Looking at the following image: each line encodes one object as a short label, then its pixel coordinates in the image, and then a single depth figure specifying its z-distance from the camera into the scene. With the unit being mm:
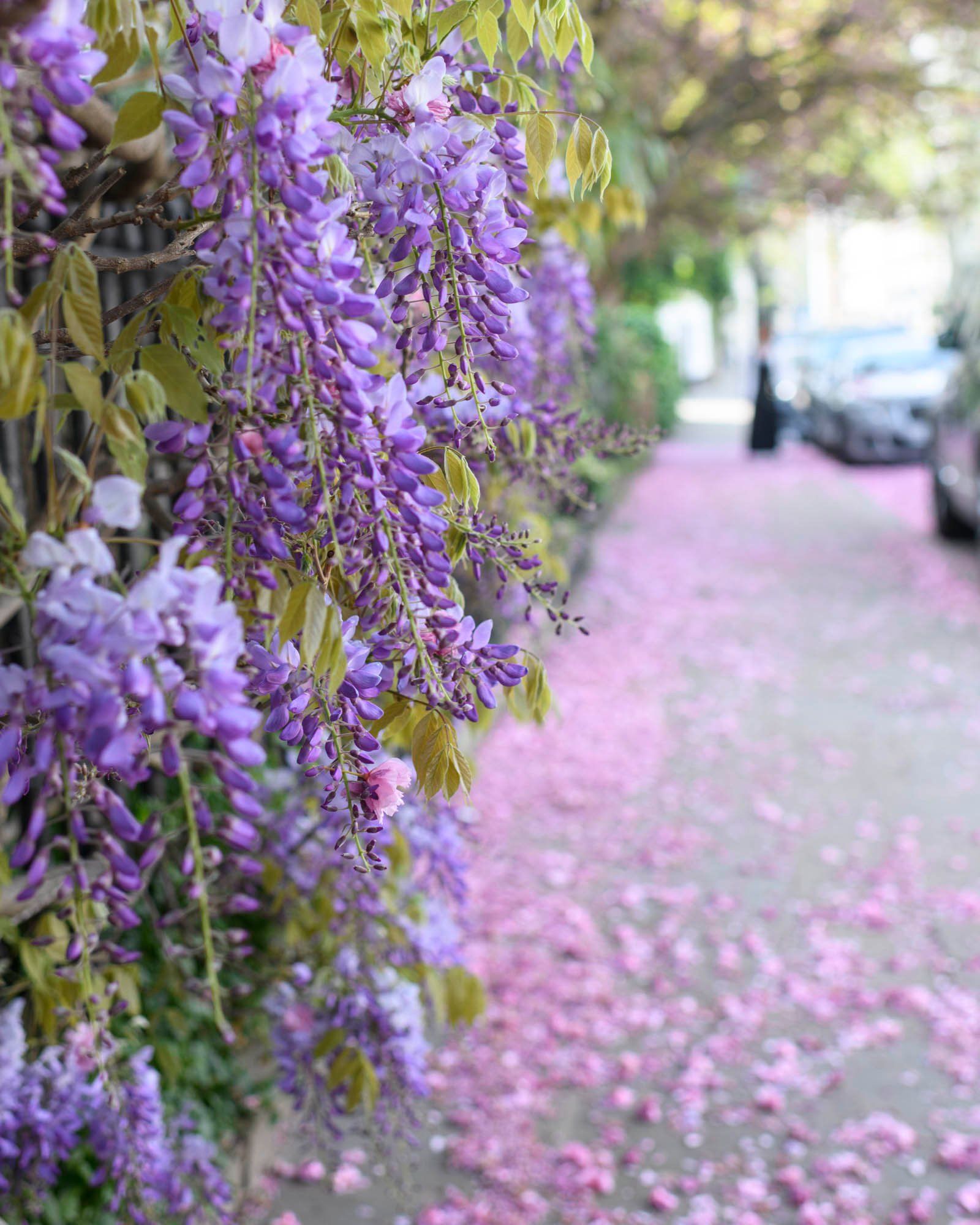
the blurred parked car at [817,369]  18609
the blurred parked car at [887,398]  16438
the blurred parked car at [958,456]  9820
